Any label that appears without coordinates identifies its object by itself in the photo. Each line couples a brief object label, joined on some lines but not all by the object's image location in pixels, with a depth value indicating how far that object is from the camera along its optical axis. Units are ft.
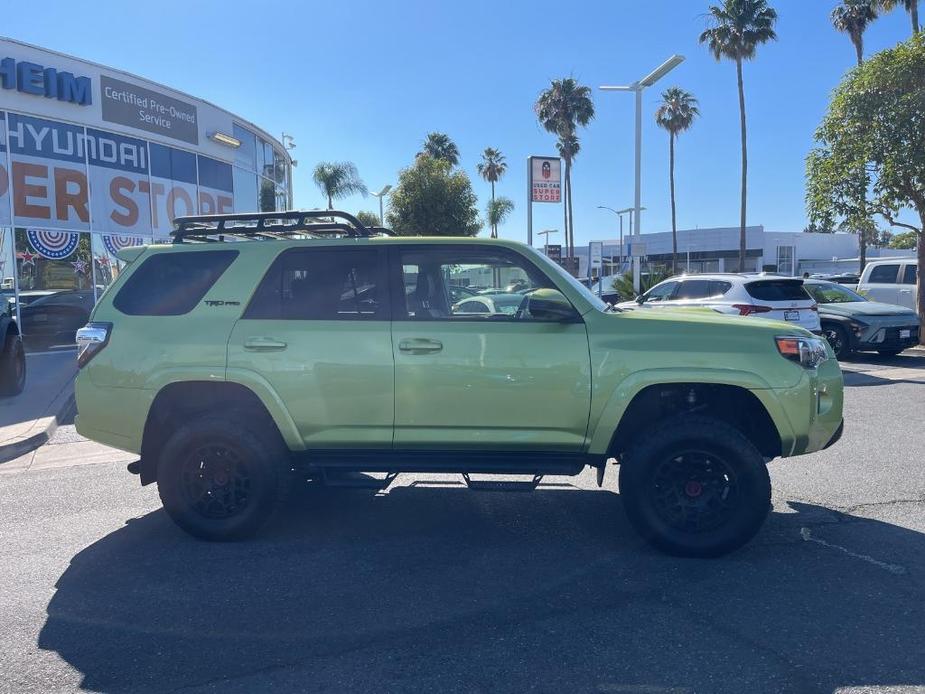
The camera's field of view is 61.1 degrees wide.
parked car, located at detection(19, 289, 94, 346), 51.29
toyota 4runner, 15.39
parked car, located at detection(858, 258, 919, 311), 58.34
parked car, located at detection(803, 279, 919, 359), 45.57
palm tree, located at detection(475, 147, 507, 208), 201.77
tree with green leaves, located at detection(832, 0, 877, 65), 104.58
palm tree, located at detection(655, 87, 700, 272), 156.87
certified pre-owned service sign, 54.70
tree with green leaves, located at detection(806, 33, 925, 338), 44.37
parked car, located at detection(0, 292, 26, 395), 34.19
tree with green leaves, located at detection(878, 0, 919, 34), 93.35
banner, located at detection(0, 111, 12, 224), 48.65
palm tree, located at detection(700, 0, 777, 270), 104.53
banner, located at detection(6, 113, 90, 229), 49.73
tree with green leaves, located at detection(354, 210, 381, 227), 142.75
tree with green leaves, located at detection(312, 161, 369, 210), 147.64
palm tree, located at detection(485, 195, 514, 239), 184.34
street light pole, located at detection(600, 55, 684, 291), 59.52
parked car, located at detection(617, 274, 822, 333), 38.99
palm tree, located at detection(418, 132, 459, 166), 173.99
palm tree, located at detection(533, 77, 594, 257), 126.62
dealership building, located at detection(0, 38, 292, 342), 49.52
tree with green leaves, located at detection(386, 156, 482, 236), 91.66
